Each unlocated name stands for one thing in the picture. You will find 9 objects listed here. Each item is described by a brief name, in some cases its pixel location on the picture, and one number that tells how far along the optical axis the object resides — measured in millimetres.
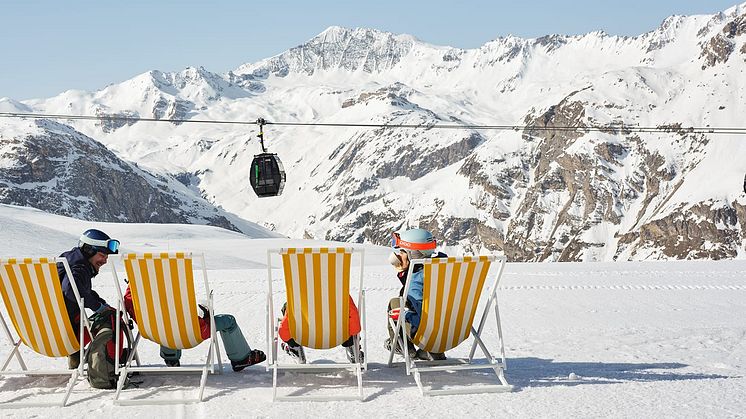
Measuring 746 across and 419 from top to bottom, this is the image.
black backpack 6117
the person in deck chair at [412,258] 6543
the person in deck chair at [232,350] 6555
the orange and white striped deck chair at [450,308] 5957
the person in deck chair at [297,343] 6254
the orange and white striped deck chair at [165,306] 5746
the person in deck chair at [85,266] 6270
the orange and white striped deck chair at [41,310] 5832
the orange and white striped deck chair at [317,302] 5828
